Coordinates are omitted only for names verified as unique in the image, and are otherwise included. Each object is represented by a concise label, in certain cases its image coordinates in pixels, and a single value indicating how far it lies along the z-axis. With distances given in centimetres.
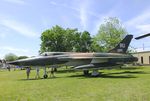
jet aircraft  1247
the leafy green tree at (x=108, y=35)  2485
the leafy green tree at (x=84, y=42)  2695
